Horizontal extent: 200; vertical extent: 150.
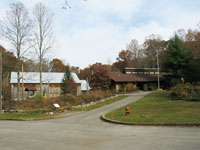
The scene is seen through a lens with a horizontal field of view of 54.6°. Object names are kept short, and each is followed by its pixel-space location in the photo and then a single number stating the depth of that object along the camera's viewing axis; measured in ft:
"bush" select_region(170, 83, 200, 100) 77.10
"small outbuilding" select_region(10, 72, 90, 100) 130.82
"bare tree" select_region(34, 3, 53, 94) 104.53
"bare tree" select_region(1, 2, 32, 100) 84.28
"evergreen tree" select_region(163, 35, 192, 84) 127.75
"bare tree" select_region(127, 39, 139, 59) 241.14
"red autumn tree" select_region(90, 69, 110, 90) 118.93
